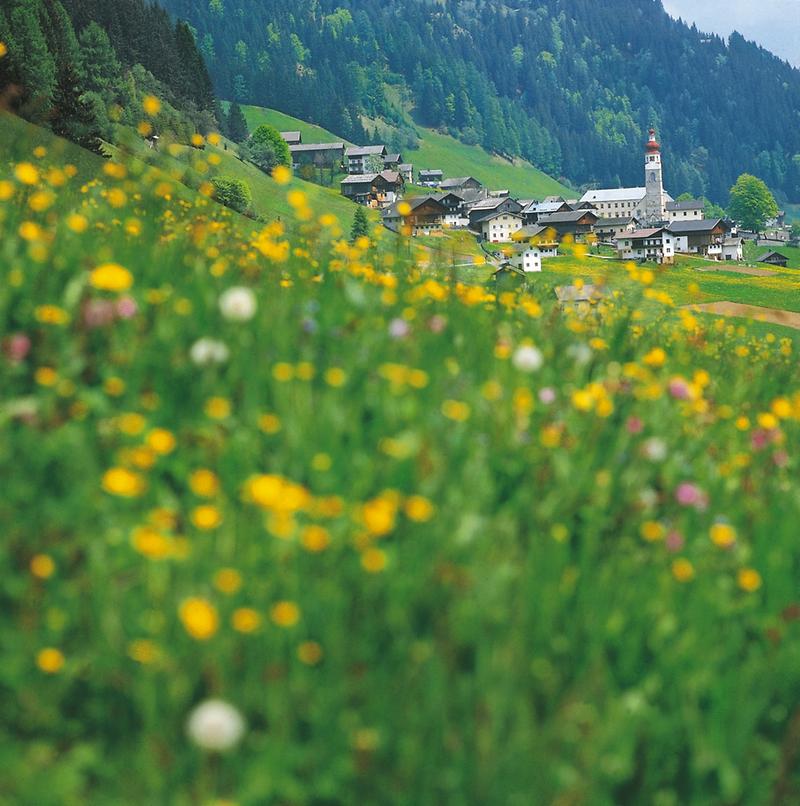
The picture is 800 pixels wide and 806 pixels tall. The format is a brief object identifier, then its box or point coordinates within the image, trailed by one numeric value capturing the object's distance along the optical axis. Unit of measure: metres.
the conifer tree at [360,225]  83.38
